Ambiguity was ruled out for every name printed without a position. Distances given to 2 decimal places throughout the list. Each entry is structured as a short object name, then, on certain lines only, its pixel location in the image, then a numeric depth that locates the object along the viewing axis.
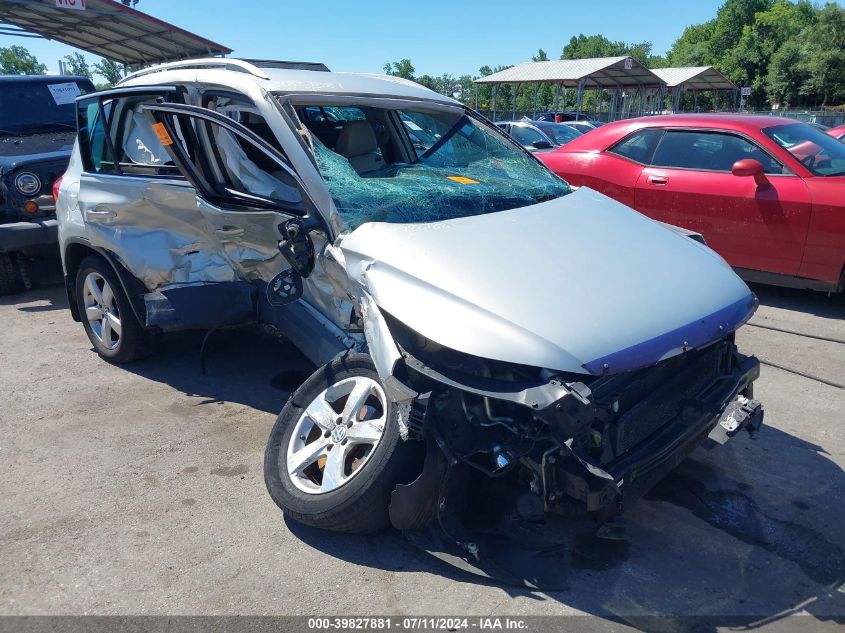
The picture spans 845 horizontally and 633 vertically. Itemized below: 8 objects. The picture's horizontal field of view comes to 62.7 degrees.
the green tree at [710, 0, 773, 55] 77.12
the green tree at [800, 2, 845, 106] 54.22
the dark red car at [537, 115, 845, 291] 5.89
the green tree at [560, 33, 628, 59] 100.19
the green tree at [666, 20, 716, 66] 77.18
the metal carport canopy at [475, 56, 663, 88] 32.91
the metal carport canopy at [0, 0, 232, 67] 10.61
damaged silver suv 2.60
